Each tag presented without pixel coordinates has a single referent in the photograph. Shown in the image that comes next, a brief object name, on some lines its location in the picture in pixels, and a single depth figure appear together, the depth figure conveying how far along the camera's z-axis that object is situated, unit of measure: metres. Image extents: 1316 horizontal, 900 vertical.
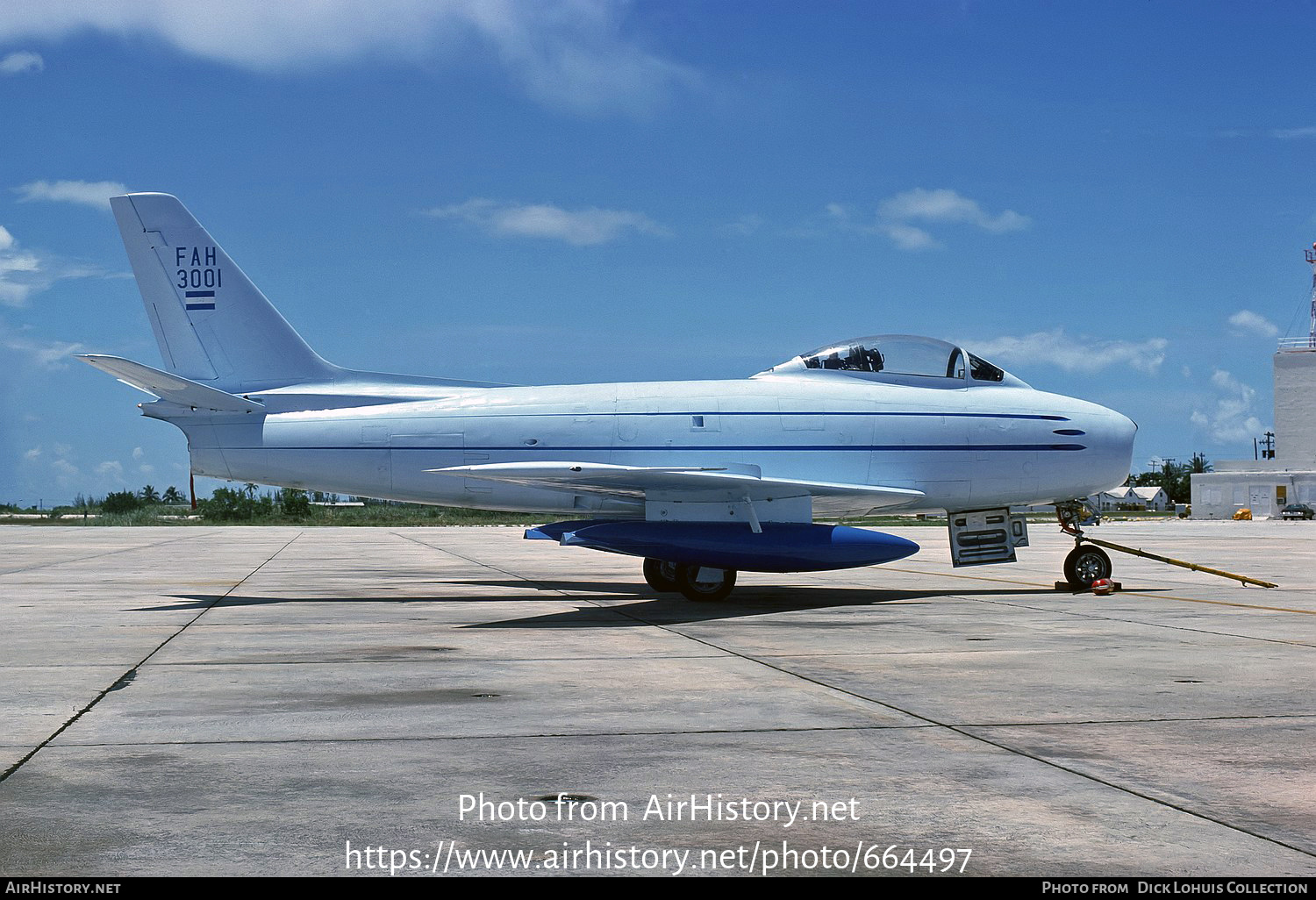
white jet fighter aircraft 16.08
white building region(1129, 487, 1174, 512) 158.50
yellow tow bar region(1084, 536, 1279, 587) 17.06
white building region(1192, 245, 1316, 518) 96.19
